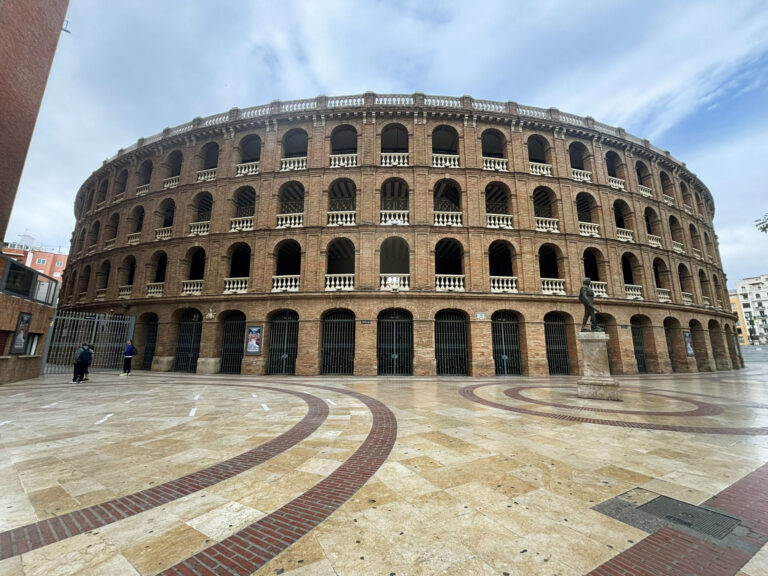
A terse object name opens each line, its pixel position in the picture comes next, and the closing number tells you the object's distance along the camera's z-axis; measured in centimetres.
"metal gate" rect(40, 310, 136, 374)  1753
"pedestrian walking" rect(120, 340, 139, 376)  1520
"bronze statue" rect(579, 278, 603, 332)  995
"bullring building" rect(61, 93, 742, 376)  1669
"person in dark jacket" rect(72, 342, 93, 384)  1238
